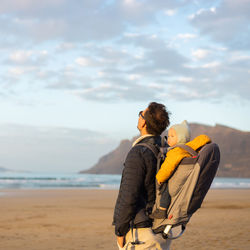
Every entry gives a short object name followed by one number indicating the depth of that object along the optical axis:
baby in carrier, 2.32
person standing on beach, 2.37
